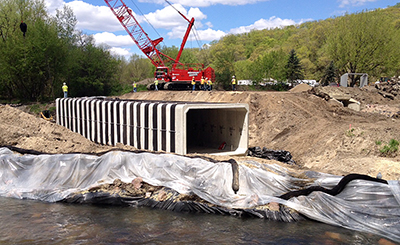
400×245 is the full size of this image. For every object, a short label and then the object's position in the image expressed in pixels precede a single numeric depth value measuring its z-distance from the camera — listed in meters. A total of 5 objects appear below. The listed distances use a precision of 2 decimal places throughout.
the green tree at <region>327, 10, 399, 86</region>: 41.78
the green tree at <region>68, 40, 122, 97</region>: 42.69
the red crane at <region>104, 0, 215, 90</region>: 34.53
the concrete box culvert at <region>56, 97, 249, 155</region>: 13.06
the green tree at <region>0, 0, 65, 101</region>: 34.50
